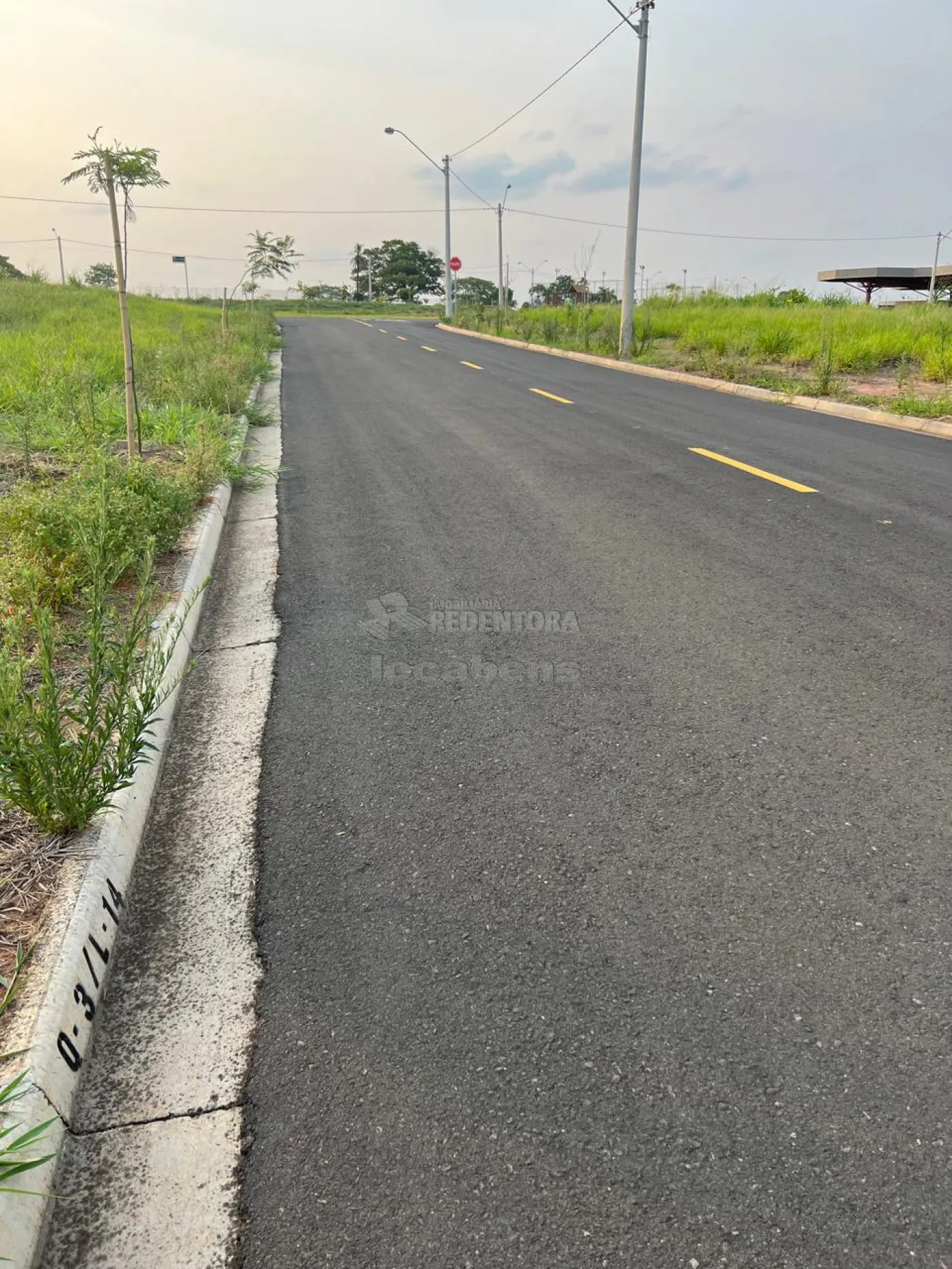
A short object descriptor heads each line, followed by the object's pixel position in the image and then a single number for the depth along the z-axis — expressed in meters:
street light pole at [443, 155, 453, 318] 44.93
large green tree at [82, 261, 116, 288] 55.24
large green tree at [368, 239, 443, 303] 105.44
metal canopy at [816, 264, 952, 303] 38.06
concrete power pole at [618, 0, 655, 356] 18.58
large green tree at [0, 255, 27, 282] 45.40
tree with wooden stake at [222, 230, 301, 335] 20.67
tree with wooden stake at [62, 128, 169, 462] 5.77
